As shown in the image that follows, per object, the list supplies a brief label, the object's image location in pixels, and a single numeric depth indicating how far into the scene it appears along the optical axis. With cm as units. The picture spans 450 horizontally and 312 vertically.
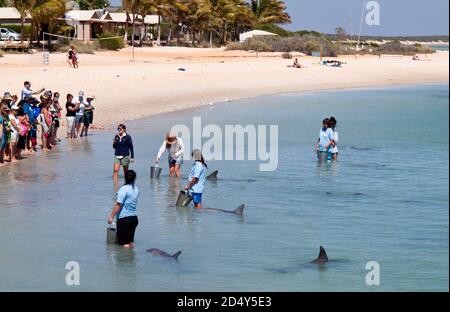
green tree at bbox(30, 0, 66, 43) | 5546
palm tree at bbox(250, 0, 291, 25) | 10306
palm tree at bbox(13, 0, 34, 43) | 5566
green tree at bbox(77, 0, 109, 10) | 10068
